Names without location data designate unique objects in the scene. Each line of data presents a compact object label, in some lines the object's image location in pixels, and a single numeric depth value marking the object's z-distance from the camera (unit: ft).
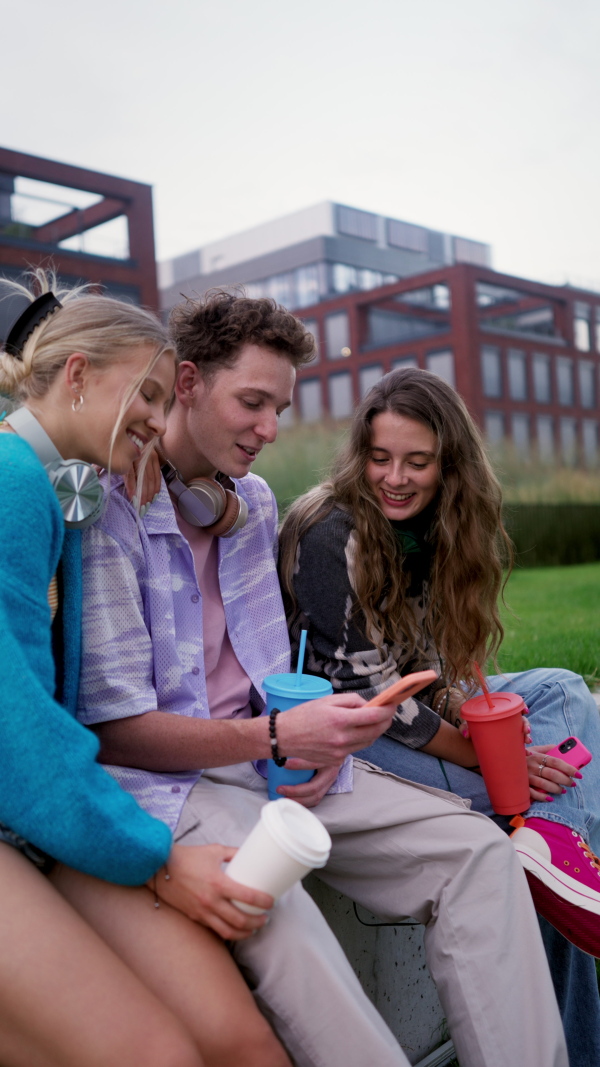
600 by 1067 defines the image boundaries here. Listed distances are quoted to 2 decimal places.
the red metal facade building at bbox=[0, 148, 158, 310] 84.89
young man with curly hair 5.03
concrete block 7.12
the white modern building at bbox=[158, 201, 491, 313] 168.04
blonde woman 4.15
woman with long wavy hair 7.39
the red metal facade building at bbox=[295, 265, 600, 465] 126.52
